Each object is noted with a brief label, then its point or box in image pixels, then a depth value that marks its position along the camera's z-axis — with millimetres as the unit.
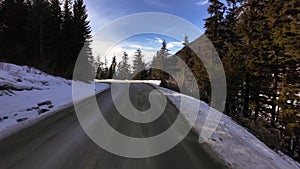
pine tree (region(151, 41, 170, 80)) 59497
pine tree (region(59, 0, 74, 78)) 29891
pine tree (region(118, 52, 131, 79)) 90125
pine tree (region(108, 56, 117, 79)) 81831
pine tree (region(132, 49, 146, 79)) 84838
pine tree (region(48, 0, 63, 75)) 29953
